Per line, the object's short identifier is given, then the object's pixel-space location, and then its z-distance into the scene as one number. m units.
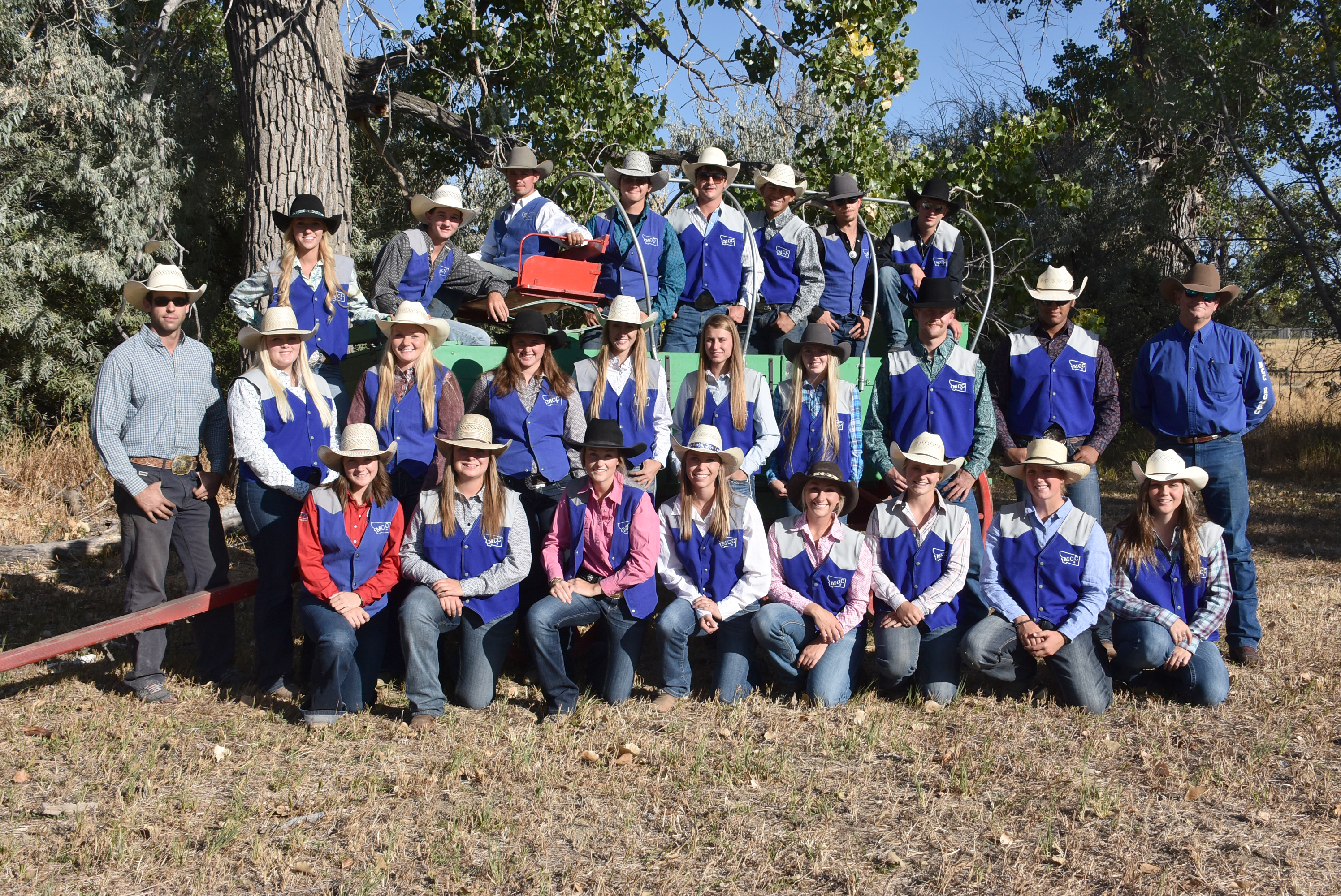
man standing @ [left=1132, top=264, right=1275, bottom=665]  6.35
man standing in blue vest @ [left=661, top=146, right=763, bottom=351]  7.21
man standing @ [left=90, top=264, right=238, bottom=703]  5.67
